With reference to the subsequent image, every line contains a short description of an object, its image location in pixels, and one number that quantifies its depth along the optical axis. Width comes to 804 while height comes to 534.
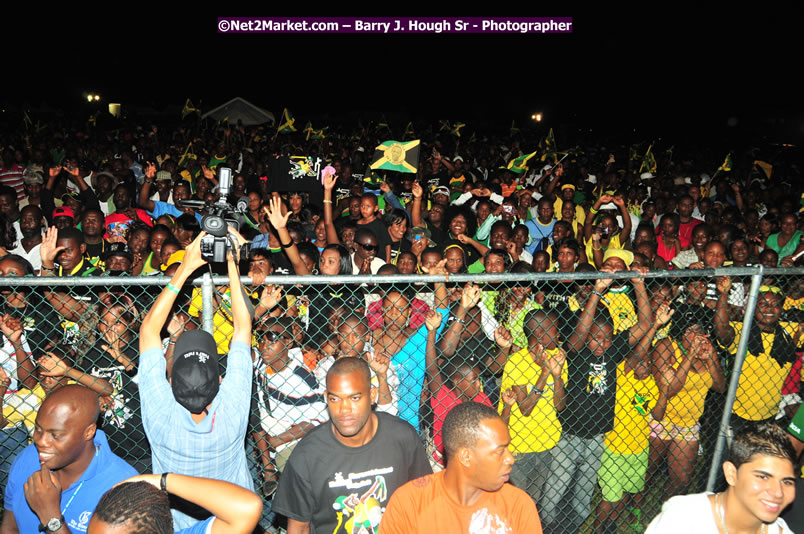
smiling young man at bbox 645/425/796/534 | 2.80
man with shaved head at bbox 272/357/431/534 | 3.01
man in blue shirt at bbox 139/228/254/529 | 2.87
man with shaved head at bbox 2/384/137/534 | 2.83
